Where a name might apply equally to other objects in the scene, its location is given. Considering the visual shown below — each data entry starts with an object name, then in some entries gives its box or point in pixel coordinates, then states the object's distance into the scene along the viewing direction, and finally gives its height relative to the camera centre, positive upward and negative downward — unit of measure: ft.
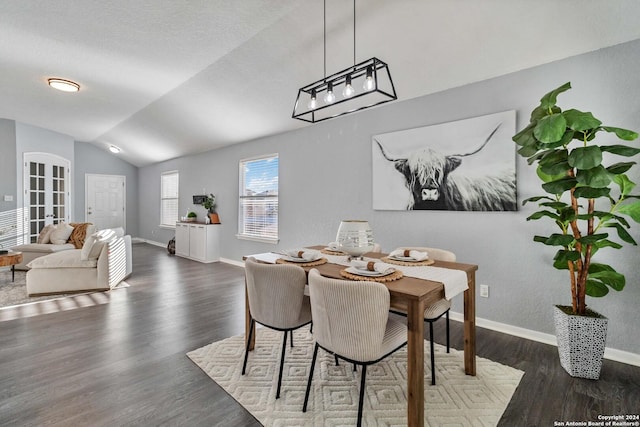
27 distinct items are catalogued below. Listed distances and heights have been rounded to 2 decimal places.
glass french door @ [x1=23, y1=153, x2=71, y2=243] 21.38 +1.49
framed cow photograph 9.48 +1.63
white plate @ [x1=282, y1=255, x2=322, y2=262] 7.38 -1.15
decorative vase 6.89 -0.58
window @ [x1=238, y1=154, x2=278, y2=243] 17.97 +0.80
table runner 5.82 -1.29
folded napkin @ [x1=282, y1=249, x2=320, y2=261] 7.42 -1.07
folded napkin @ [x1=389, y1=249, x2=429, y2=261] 7.46 -1.06
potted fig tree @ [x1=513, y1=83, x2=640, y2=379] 6.56 +0.15
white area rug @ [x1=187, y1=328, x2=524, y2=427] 5.76 -3.85
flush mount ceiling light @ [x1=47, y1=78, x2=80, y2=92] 14.34 +6.15
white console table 20.95 -2.10
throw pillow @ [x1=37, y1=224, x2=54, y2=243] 18.47 -1.45
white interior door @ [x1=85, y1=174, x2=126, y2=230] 28.53 +1.10
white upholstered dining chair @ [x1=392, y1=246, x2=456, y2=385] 6.86 -2.27
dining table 5.08 -1.75
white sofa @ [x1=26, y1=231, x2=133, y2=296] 13.09 -2.65
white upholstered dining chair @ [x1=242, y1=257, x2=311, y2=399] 6.33 -1.78
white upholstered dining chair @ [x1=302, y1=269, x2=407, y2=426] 4.98 -1.81
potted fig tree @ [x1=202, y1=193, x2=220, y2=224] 21.57 +0.36
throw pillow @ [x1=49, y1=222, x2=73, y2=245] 18.08 -1.35
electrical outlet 9.97 -2.57
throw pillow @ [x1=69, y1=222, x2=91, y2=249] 18.08 -1.42
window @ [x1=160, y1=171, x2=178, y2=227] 27.12 +1.20
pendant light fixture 6.53 +4.57
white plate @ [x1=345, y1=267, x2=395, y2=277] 5.96 -1.20
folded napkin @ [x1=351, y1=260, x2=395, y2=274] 6.12 -1.14
